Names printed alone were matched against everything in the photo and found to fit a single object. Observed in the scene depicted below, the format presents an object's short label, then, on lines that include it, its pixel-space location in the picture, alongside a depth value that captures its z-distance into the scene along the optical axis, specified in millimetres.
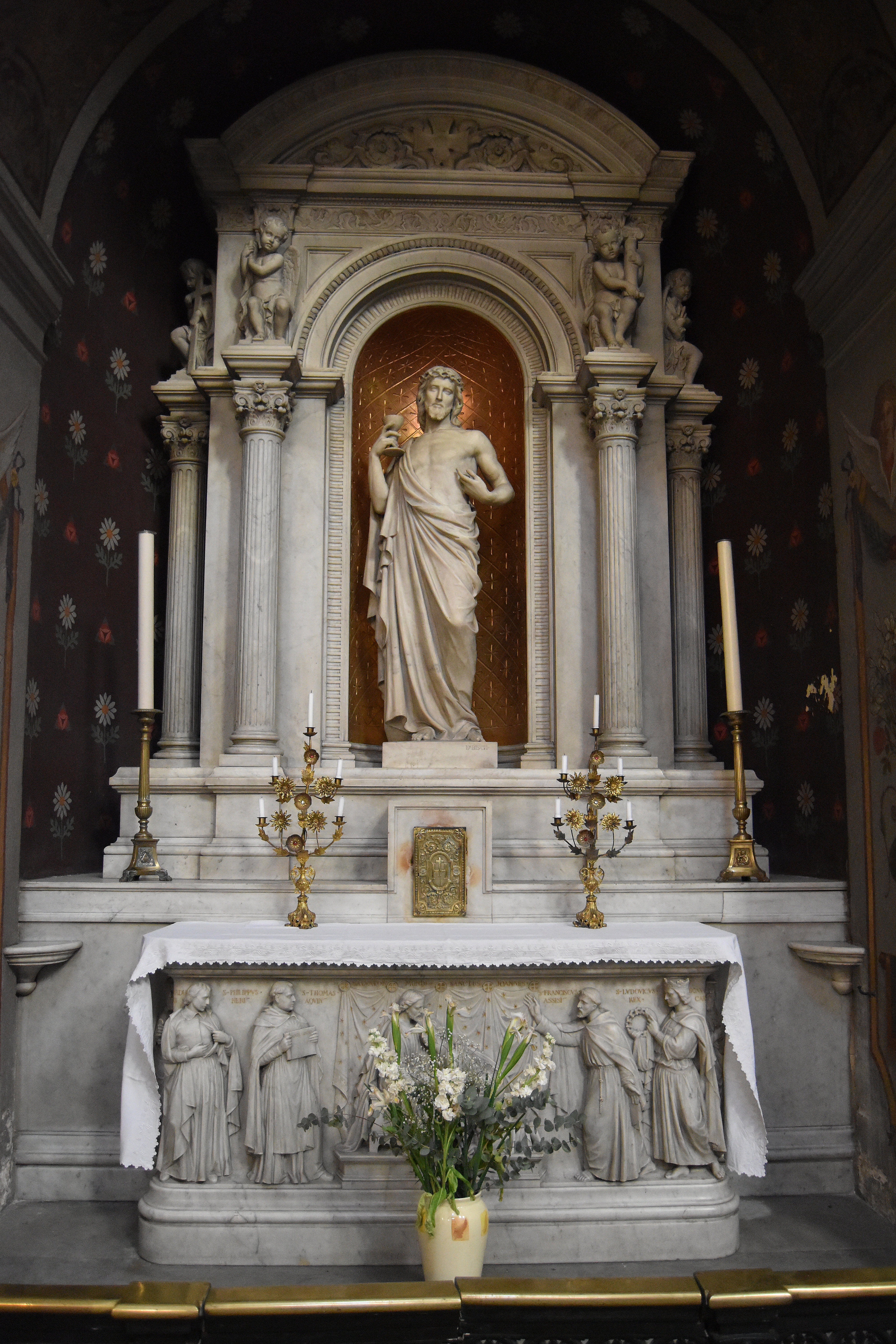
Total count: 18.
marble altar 4285
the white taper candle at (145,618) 5559
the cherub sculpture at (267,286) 6316
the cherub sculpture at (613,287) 6422
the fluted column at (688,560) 6707
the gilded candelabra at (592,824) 5016
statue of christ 6234
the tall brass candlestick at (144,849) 5379
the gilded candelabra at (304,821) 4992
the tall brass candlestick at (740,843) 5418
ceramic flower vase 3771
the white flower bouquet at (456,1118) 3818
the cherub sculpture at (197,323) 6633
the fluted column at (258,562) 6000
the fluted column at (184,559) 6574
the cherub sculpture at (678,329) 6680
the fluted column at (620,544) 6090
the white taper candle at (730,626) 5555
